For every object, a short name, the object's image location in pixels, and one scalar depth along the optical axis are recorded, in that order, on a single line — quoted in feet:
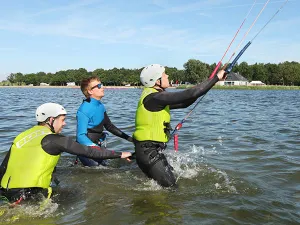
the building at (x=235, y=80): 460.14
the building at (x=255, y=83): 483.92
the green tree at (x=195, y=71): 481.05
